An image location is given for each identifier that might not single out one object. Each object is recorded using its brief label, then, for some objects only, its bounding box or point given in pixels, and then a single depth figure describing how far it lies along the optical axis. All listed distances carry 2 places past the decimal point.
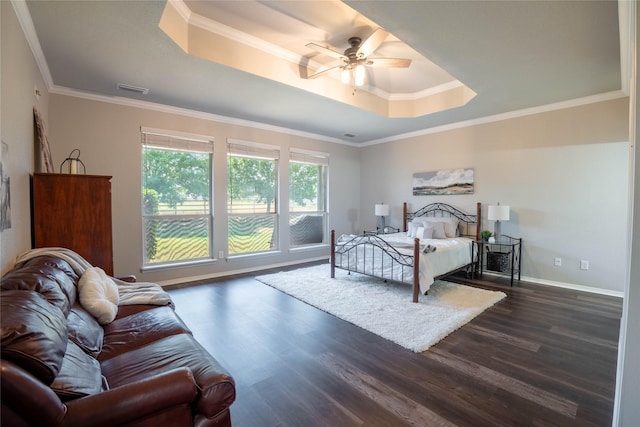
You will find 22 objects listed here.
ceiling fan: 3.06
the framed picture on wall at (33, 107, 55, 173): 2.91
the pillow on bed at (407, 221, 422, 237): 5.34
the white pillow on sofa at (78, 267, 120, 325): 2.00
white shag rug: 2.92
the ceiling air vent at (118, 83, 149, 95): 3.66
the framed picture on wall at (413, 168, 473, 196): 5.34
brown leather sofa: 0.97
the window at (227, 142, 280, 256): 5.27
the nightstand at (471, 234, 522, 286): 4.72
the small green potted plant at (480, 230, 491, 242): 4.86
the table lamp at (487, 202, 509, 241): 4.63
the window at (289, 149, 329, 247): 6.18
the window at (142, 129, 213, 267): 4.47
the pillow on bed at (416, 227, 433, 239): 5.07
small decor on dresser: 3.80
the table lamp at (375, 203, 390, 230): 6.25
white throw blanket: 2.17
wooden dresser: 2.66
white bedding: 3.84
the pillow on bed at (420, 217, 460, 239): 5.16
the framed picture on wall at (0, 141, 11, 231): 1.81
